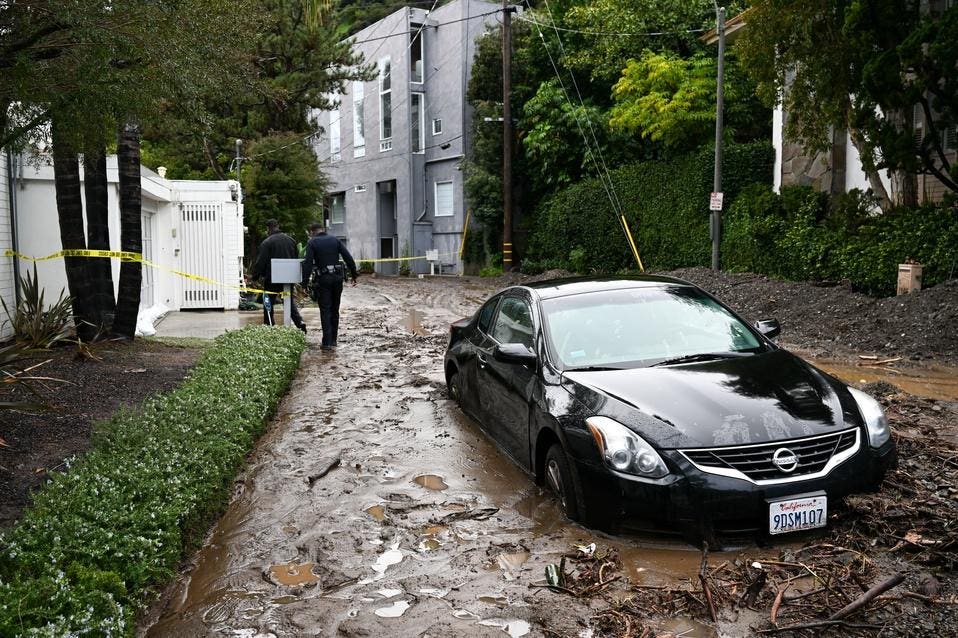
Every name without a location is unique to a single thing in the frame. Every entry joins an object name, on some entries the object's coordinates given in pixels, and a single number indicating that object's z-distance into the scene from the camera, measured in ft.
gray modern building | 124.98
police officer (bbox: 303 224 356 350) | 43.06
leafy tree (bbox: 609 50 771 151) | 78.79
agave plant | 34.01
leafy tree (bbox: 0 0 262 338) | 18.38
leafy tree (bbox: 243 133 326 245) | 86.79
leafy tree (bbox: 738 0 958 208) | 44.42
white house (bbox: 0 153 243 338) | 57.21
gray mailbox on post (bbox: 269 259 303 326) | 44.01
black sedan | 15.16
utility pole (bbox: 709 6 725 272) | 65.31
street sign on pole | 66.39
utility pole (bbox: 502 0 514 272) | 104.32
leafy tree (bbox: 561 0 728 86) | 90.94
